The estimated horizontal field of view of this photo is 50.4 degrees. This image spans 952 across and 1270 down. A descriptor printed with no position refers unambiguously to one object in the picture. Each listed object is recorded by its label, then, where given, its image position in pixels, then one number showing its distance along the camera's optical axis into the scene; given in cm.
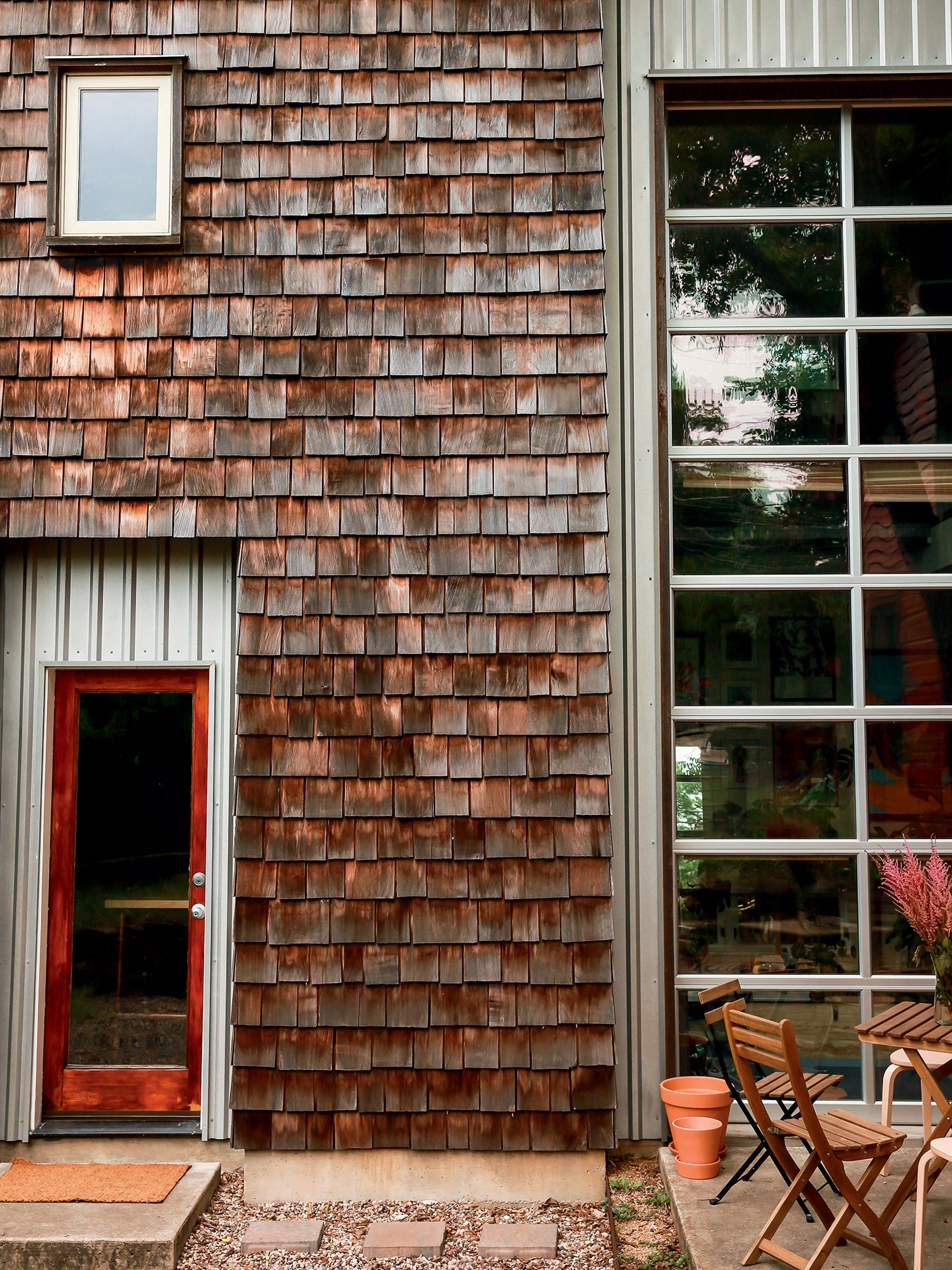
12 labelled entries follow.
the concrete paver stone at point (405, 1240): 354
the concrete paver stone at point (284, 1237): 356
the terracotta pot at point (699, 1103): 385
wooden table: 297
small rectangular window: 423
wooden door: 421
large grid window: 431
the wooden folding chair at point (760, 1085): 333
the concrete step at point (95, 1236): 346
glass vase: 314
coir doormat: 378
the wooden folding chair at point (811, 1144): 286
